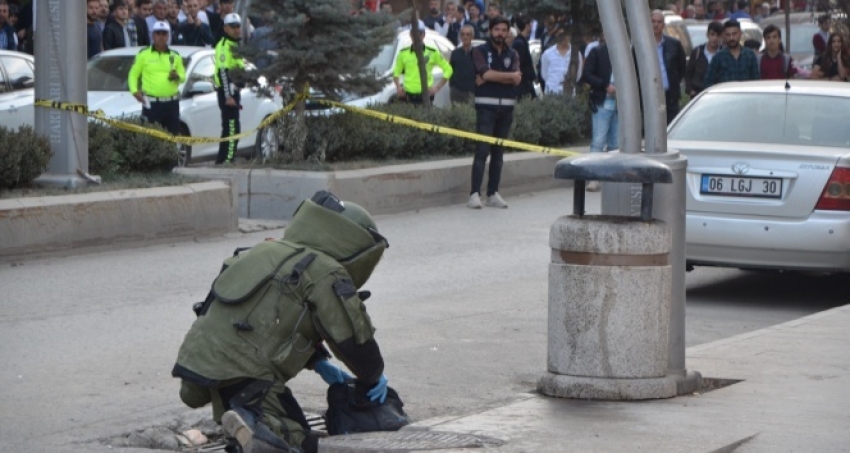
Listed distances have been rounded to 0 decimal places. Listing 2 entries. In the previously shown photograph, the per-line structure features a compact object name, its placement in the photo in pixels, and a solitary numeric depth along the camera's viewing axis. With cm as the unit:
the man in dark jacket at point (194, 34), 2320
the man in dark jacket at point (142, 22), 2261
